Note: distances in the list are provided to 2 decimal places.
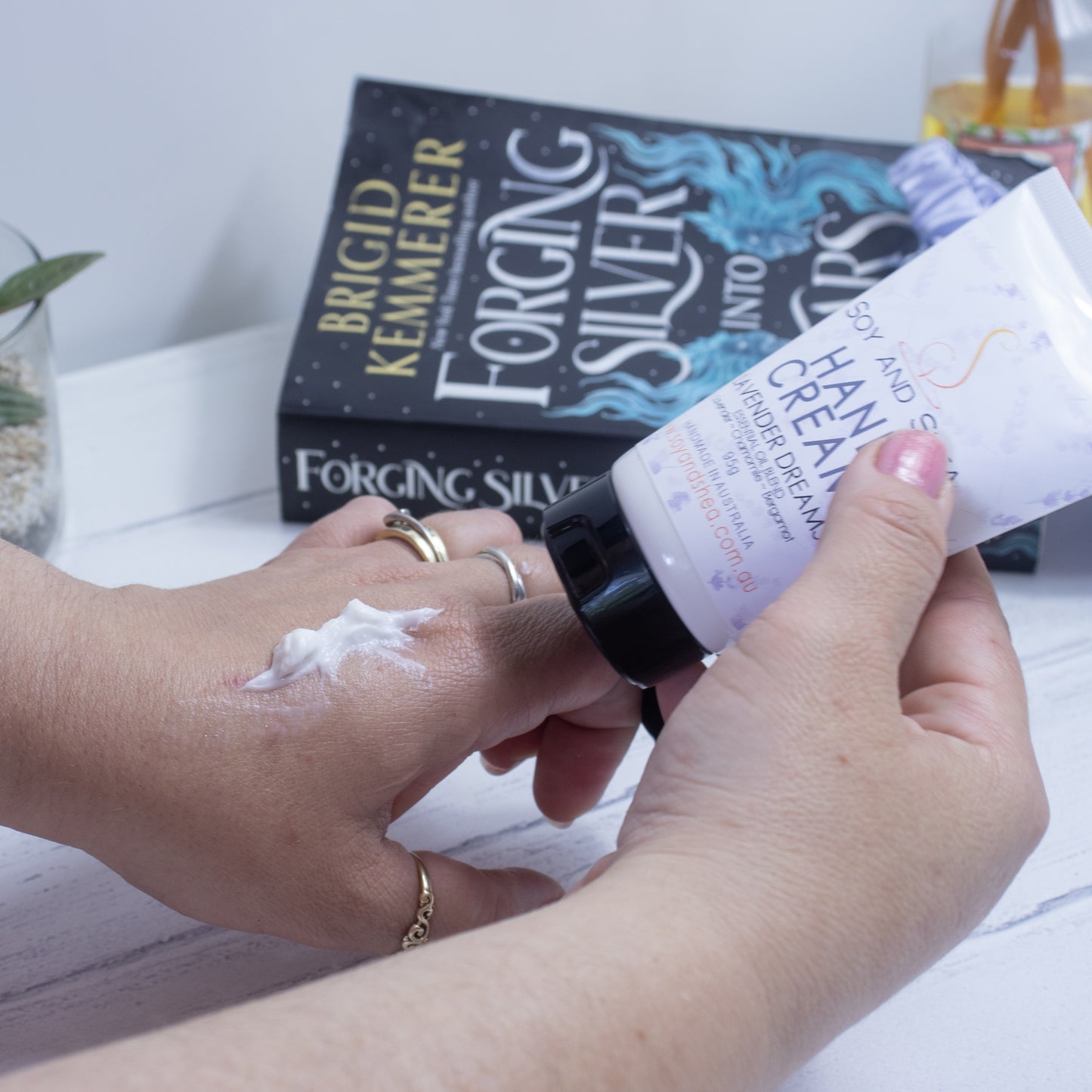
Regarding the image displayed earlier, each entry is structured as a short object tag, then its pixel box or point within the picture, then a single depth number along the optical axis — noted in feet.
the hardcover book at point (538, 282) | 1.95
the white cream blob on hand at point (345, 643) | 1.32
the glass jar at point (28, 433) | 1.83
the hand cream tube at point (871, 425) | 1.07
